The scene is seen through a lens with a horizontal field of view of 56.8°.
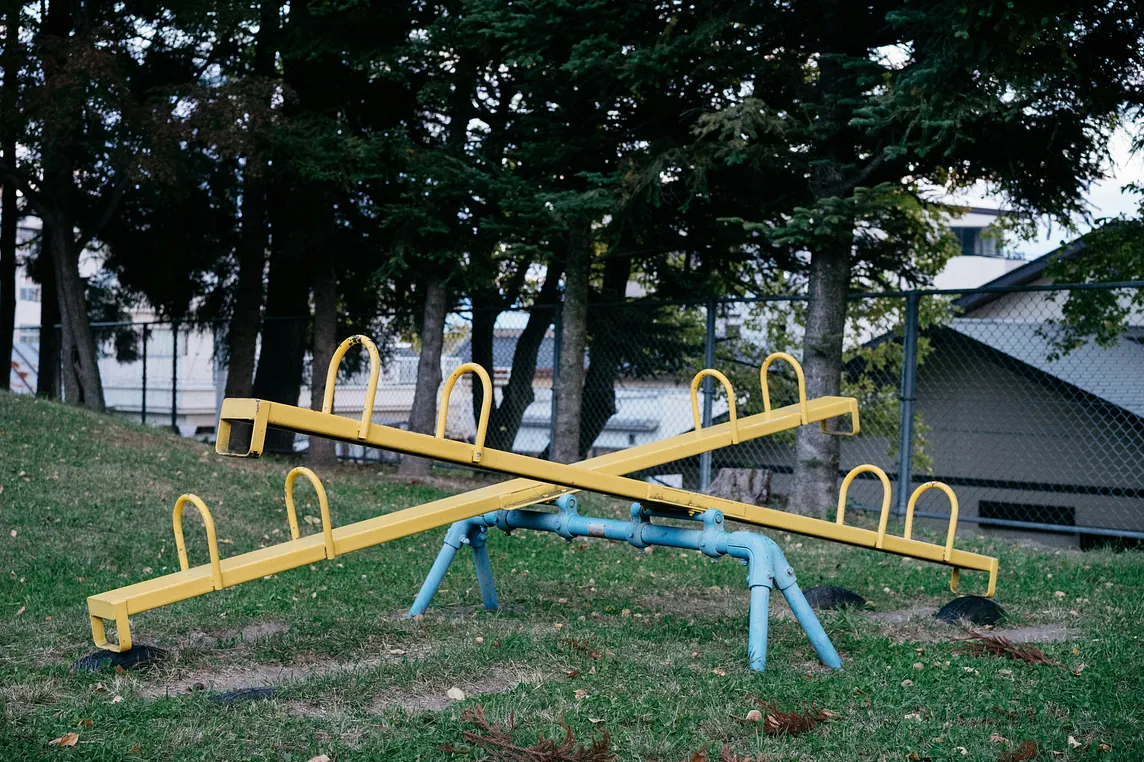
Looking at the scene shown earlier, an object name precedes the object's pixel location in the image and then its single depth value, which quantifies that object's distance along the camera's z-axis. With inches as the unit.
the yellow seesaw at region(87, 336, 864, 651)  150.6
